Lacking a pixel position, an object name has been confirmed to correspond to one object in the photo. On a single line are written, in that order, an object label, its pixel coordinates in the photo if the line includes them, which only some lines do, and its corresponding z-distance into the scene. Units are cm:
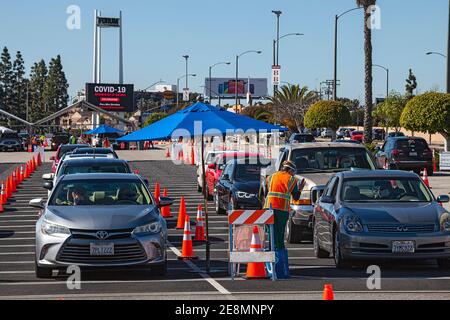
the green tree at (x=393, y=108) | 10075
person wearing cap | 1397
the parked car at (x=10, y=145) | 8050
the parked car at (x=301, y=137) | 6397
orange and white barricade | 1383
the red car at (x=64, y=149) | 3563
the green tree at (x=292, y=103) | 9131
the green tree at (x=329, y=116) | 6488
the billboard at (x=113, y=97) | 10925
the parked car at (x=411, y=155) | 4094
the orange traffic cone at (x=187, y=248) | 1648
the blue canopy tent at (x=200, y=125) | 1536
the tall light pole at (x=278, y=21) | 8031
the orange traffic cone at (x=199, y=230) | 1941
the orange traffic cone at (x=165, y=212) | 2412
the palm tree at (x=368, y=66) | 4922
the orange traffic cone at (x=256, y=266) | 1400
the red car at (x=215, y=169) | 2841
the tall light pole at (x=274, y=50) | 7969
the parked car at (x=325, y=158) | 2008
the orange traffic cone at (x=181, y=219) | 2149
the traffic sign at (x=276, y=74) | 7731
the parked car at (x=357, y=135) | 8803
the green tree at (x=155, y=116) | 10343
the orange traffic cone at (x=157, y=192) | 2740
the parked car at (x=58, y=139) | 8169
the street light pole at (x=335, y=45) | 5947
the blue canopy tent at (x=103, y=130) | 6667
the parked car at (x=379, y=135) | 10060
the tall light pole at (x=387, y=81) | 11427
